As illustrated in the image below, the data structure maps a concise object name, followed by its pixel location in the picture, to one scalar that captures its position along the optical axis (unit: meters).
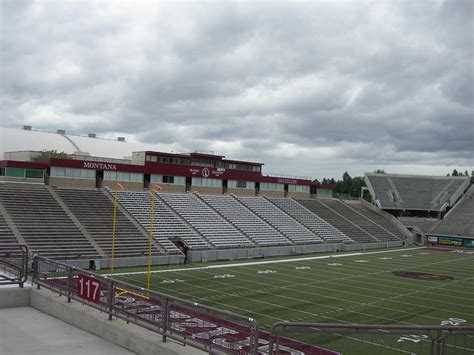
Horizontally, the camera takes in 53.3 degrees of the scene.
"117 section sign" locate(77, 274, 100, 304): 9.42
